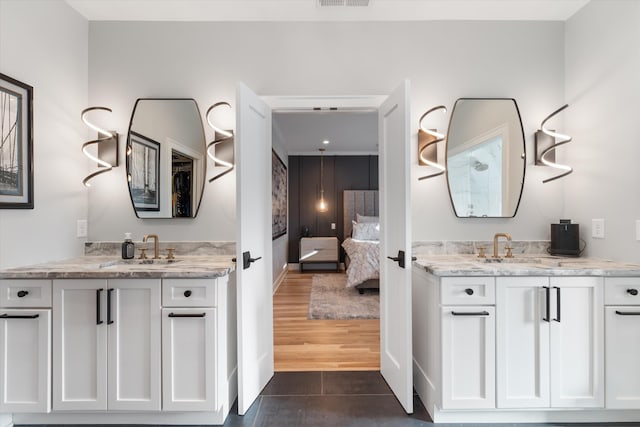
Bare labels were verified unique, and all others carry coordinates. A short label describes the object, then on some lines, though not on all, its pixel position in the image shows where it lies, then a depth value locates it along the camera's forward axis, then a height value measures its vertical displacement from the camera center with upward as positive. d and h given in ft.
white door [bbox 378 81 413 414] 6.84 -0.75
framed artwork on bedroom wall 18.27 +1.05
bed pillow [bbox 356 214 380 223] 23.88 -0.37
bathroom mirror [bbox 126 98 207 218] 8.50 +1.47
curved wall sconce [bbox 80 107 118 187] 8.16 +1.70
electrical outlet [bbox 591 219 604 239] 7.55 -0.35
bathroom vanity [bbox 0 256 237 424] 6.26 -2.47
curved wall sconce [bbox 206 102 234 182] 8.38 +1.72
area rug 13.25 -4.12
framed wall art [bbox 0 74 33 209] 6.40 +1.44
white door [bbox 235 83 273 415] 6.82 -0.75
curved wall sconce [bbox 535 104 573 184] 8.12 +1.71
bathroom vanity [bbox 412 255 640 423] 6.30 -2.45
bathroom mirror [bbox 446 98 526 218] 8.52 +1.49
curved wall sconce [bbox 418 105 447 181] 8.25 +1.67
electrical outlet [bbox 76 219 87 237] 8.27 -0.37
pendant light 25.26 +1.46
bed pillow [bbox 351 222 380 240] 22.11 -1.27
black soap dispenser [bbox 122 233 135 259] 7.88 -0.84
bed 16.30 -1.59
